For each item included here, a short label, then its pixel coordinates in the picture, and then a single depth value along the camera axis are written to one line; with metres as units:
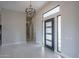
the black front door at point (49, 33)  3.46
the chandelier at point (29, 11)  2.65
